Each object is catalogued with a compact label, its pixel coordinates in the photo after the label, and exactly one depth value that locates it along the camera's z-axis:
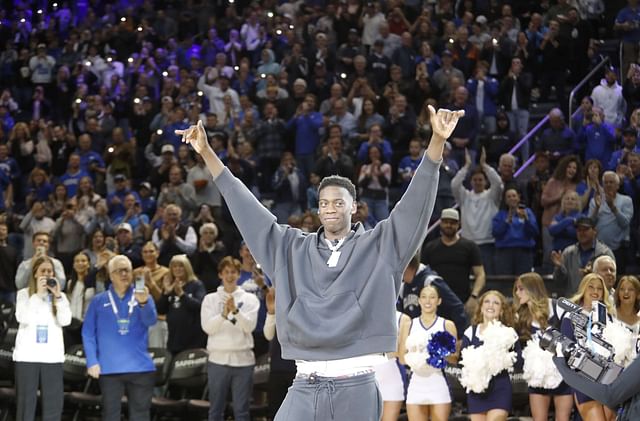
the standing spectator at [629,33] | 17.20
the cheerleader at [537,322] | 10.34
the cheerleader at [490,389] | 10.20
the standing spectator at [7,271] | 15.02
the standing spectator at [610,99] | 15.98
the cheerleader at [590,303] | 9.77
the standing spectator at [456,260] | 12.72
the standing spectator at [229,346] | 11.78
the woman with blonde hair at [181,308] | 12.80
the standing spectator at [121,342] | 11.50
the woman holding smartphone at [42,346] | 11.62
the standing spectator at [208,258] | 14.16
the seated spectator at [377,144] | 15.71
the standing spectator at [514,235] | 13.66
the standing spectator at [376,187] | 14.92
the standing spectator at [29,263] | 13.11
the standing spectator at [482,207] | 14.15
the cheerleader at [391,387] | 10.80
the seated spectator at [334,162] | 15.39
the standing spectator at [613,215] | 13.28
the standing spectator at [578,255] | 12.63
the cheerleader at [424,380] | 10.45
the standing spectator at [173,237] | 14.58
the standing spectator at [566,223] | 13.37
